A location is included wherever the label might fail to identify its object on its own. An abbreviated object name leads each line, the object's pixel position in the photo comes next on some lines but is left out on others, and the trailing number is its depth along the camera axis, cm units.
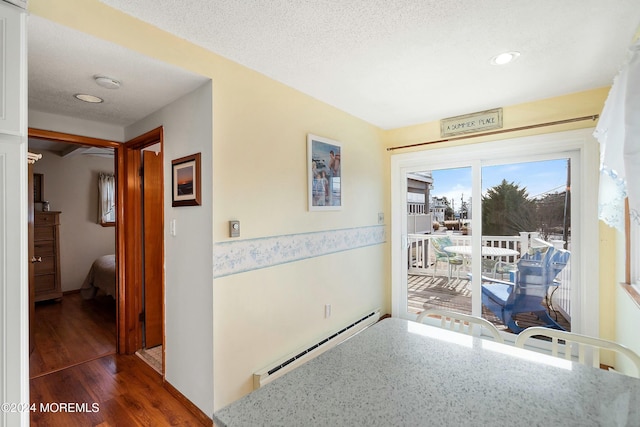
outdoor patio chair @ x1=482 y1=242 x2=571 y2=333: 273
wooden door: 285
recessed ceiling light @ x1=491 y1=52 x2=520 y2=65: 187
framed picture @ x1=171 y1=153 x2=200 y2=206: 195
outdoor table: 291
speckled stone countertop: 75
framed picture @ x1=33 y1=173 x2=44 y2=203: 441
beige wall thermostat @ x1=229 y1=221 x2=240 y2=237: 193
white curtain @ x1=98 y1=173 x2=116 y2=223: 505
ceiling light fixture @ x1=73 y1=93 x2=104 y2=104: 203
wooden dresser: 421
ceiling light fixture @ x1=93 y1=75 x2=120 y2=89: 179
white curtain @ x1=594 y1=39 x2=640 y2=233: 104
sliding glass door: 265
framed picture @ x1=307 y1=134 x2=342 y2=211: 254
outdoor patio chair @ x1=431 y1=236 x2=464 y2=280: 325
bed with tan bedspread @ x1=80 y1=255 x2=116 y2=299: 390
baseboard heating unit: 208
